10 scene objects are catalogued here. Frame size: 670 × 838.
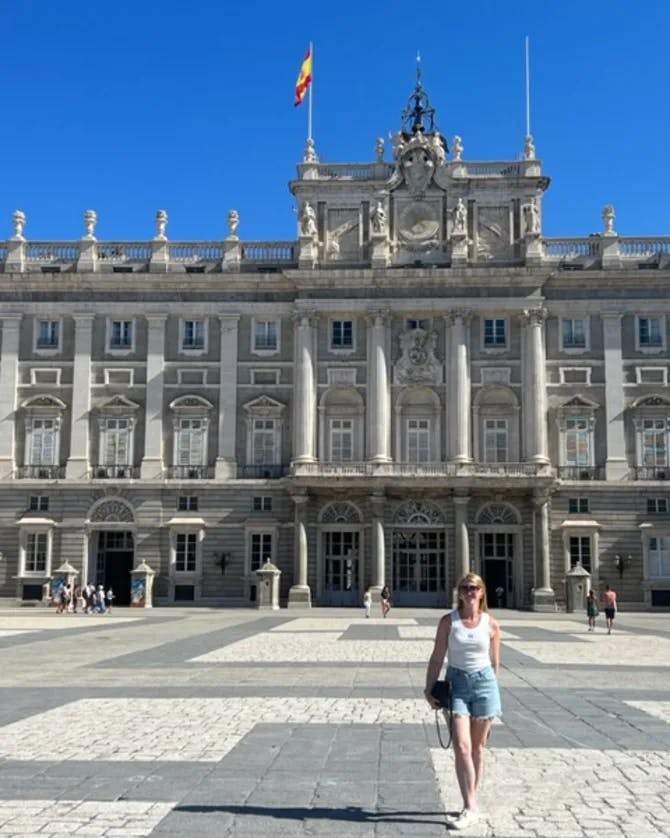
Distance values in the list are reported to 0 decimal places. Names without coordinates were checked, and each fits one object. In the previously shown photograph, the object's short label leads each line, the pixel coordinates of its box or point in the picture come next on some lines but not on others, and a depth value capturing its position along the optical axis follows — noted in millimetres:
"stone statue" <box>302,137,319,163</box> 56969
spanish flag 57938
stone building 53000
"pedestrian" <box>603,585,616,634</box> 33250
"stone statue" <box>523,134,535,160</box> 56406
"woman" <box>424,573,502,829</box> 8148
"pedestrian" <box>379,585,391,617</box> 45750
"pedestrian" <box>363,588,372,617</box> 44719
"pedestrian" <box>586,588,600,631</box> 35375
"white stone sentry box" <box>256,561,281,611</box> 50438
